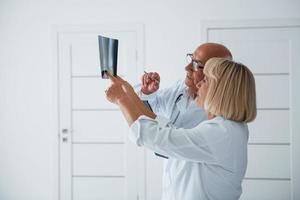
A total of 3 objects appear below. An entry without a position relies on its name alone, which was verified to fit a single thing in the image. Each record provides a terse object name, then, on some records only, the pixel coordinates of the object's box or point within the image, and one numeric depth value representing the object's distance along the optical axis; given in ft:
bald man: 4.08
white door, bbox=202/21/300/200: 9.93
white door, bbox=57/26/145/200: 10.52
